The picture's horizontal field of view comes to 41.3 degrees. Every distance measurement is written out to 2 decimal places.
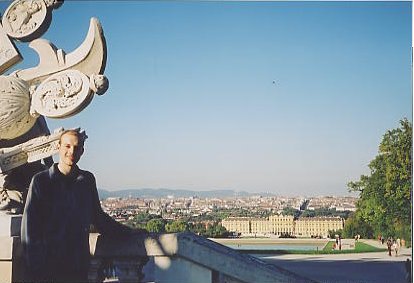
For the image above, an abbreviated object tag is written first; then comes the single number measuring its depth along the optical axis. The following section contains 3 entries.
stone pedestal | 5.07
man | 5.01
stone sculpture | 5.43
